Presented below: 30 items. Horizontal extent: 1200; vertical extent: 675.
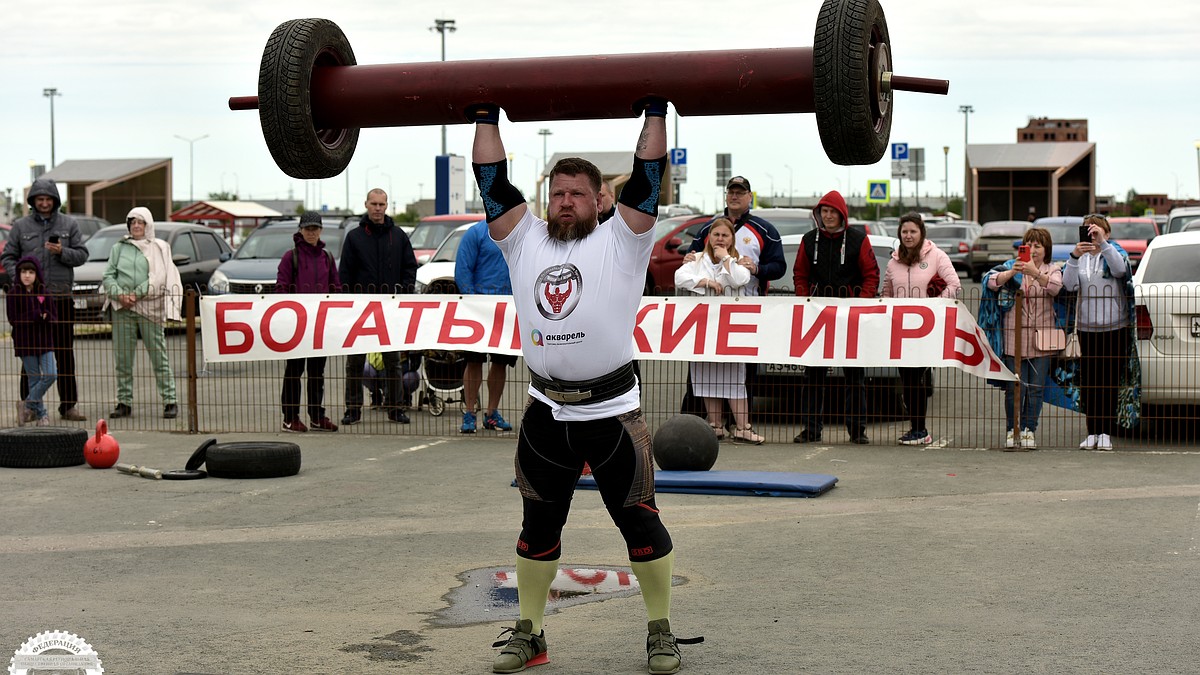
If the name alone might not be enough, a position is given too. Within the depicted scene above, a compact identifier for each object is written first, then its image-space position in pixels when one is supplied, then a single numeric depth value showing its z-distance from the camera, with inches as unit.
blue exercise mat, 373.7
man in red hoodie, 471.5
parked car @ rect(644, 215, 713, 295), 948.0
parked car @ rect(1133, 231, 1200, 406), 452.1
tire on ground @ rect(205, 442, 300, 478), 408.2
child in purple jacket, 514.6
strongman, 219.8
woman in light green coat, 534.3
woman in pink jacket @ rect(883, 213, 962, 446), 473.4
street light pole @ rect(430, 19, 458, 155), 2226.9
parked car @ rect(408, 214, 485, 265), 929.5
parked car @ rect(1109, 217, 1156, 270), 1268.5
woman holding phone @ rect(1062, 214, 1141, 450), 454.6
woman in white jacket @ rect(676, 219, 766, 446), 474.9
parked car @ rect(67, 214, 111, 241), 1439.5
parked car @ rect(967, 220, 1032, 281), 1621.3
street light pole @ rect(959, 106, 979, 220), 2247.0
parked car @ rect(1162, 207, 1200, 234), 953.5
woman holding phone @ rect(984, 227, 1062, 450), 460.4
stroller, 535.2
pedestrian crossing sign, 1814.7
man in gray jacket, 527.5
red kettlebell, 423.5
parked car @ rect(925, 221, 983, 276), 1691.7
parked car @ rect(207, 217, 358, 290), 852.0
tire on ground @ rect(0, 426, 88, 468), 427.5
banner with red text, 461.1
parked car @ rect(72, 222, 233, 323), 936.9
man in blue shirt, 500.4
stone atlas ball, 396.2
